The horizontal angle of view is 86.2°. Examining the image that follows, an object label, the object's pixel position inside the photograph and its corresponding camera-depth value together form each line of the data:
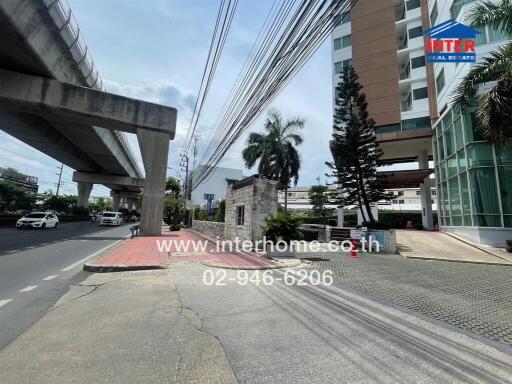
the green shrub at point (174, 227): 28.59
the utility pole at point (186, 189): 34.75
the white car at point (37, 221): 23.82
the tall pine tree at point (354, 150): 18.05
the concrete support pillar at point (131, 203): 91.43
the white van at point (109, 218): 34.44
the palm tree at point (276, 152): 27.67
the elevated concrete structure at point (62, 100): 12.66
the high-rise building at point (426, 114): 15.00
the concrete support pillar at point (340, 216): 24.23
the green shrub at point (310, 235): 18.11
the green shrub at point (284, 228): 11.52
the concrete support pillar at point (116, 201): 70.81
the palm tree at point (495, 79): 10.70
